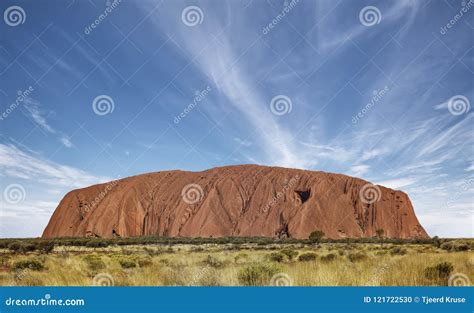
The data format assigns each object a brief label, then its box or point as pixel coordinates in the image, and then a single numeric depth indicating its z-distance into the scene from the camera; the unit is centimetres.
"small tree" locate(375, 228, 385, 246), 8552
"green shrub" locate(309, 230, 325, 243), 6471
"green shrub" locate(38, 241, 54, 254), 3427
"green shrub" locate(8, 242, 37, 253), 3614
